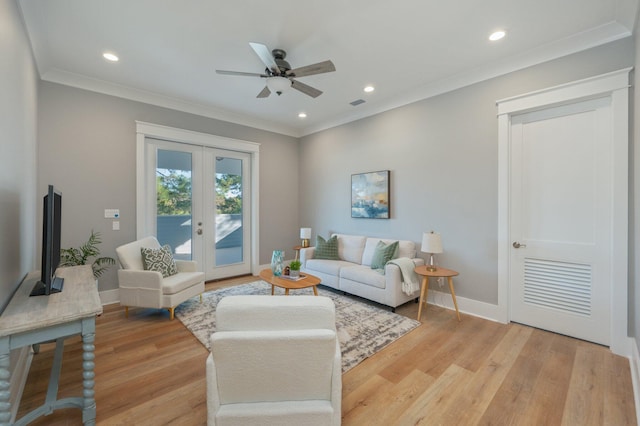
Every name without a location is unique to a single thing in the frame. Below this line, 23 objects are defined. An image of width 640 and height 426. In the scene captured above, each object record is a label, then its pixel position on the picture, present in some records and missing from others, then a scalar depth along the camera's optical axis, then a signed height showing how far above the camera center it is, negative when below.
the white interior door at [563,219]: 2.58 -0.04
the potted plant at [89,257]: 3.17 -0.53
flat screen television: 1.69 -0.25
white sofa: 3.37 -0.81
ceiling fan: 2.47 +1.39
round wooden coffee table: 3.09 -0.81
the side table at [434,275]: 3.14 -0.70
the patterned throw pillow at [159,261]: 3.37 -0.61
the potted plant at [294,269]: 3.37 -0.69
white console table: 1.27 -0.60
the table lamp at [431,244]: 3.28 -0.36
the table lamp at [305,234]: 5.11 -0.38
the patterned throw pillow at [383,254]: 3.74 -0.57
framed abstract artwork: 4.25 +0.31
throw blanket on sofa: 3.38 -0.78
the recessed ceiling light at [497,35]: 2.55 +1.72
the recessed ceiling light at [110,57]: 2.94 +1.73
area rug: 2.51 -1.23
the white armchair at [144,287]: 3.08 -0.85
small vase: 3.42 -0.64
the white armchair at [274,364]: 1.32 -0.75
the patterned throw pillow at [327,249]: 4.54 -0.60
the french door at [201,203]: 4.20 +0.17
